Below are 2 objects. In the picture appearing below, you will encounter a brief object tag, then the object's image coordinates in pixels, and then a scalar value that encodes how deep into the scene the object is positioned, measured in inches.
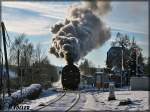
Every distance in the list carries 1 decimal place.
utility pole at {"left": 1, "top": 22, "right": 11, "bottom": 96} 1528.3
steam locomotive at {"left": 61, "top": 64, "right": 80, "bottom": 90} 1742.1
